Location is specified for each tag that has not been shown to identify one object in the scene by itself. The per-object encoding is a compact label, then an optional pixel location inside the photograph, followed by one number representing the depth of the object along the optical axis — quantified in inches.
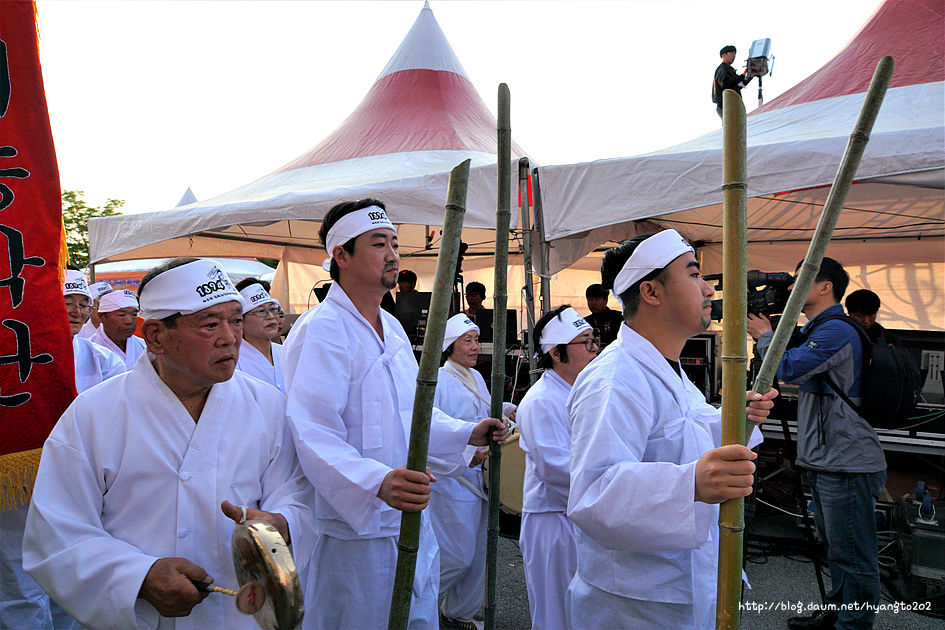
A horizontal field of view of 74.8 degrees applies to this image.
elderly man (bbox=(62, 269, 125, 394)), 150.2
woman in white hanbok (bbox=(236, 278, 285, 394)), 155.4
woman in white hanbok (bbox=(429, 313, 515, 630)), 158.9
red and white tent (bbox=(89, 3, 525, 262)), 207.3
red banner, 86.9
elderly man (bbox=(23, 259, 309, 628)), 58.9
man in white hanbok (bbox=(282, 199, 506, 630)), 76.6
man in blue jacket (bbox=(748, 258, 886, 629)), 134.2
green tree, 870.2
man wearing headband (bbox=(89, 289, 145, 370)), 193.5
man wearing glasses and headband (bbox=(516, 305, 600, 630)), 125.6
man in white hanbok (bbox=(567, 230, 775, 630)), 59.3
